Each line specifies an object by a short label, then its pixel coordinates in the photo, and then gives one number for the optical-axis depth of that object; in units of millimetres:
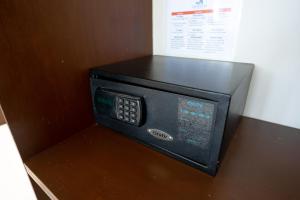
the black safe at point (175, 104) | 381
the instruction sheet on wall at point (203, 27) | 608
